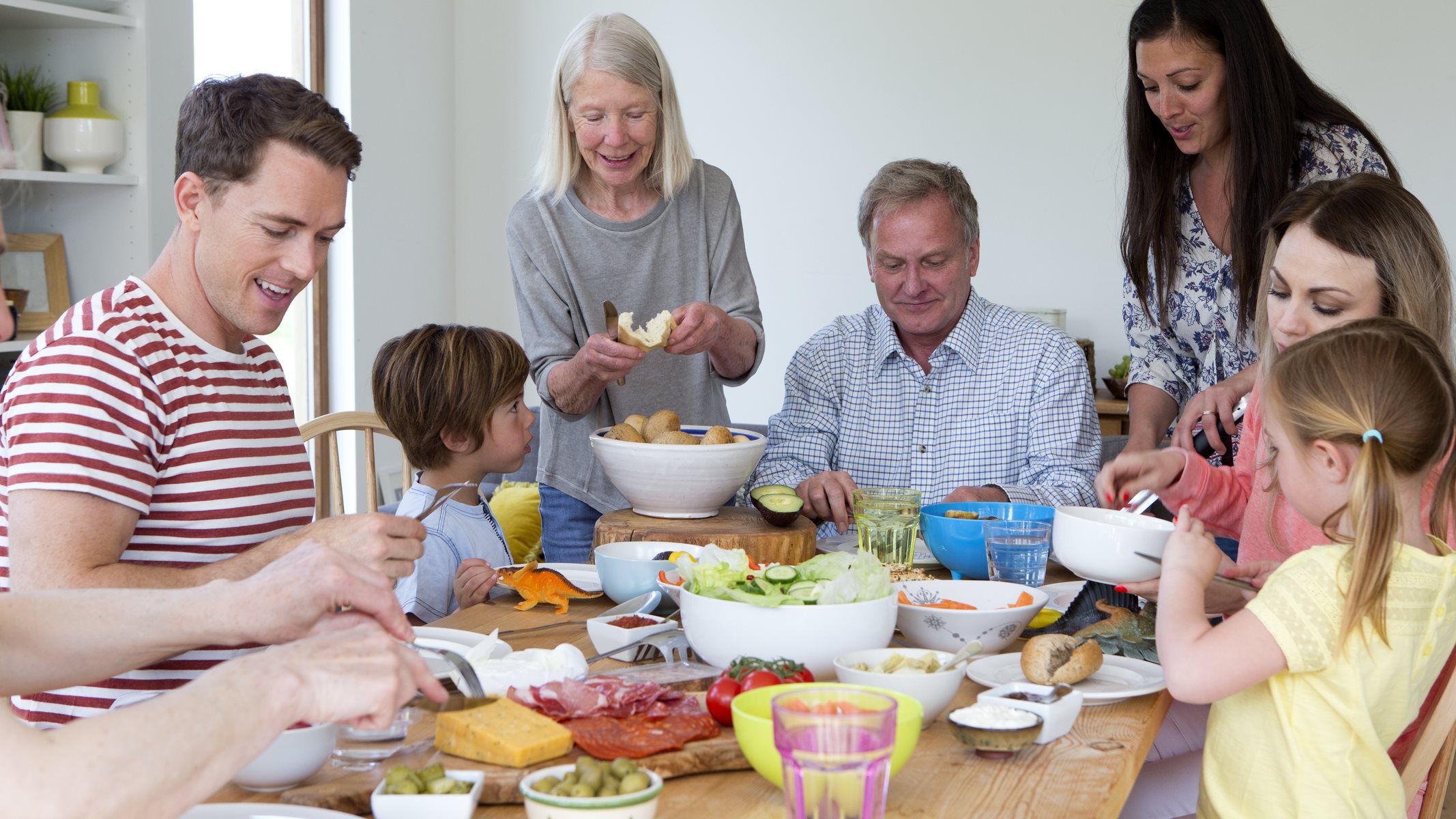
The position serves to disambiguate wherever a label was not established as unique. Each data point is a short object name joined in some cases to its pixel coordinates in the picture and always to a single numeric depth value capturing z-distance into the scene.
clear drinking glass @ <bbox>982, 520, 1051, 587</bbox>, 1.72
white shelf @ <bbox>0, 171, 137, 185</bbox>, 3.15
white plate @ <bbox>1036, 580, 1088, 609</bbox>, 1.71
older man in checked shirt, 2.54
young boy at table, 2.20
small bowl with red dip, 1.45
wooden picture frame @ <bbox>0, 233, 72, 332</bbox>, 3.32
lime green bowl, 1.01
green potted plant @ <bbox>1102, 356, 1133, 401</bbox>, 4.94
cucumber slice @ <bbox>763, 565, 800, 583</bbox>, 1.37
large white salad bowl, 1.29
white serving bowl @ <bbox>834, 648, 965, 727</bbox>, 1.17
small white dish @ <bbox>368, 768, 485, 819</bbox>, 0.95
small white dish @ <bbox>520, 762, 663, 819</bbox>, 0.92
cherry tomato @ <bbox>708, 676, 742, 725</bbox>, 1.17
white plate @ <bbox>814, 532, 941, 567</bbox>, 2.00
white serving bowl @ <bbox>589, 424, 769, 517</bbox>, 1.87
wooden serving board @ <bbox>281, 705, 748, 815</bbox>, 1.02
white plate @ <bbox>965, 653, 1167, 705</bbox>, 1.31
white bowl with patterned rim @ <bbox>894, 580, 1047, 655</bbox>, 1.45
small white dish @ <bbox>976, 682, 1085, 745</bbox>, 1.18
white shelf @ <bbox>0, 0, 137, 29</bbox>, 3.12
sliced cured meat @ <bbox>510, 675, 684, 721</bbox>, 1.17
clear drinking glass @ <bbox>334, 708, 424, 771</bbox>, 1.11
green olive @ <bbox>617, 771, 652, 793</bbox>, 0.95
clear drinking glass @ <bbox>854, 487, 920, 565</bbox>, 1.80
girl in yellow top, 1.27
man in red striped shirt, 1.33
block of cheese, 1.06
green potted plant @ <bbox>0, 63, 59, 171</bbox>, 3.21
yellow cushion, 3.55
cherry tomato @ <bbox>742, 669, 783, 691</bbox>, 1.17
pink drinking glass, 0.87
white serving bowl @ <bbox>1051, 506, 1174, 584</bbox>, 1.45
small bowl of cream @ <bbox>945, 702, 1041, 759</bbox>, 1.13
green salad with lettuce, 1.32
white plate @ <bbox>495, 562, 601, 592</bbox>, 1.82
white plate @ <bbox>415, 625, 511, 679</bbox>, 1.40
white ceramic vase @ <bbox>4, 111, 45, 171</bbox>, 3.21
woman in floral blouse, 2.25
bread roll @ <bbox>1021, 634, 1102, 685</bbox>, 1.32
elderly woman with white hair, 2.36
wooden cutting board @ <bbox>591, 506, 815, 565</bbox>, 1.85
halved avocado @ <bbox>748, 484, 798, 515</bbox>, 1.93
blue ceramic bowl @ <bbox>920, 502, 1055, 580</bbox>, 1.82
